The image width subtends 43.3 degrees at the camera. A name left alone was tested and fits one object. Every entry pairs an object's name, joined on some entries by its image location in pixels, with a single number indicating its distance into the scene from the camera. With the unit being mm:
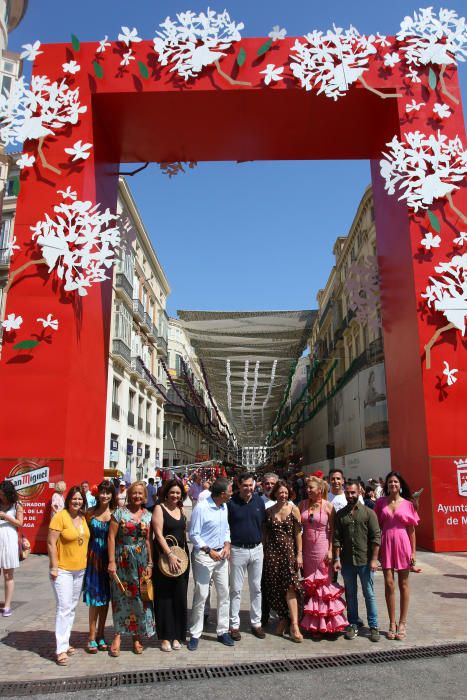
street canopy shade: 27625
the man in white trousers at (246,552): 5863
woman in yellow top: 5125
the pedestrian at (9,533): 6645
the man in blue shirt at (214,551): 5656
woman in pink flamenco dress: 5758
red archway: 10758
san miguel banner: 10383
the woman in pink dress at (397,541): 5875
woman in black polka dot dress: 5945
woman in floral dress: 5270
